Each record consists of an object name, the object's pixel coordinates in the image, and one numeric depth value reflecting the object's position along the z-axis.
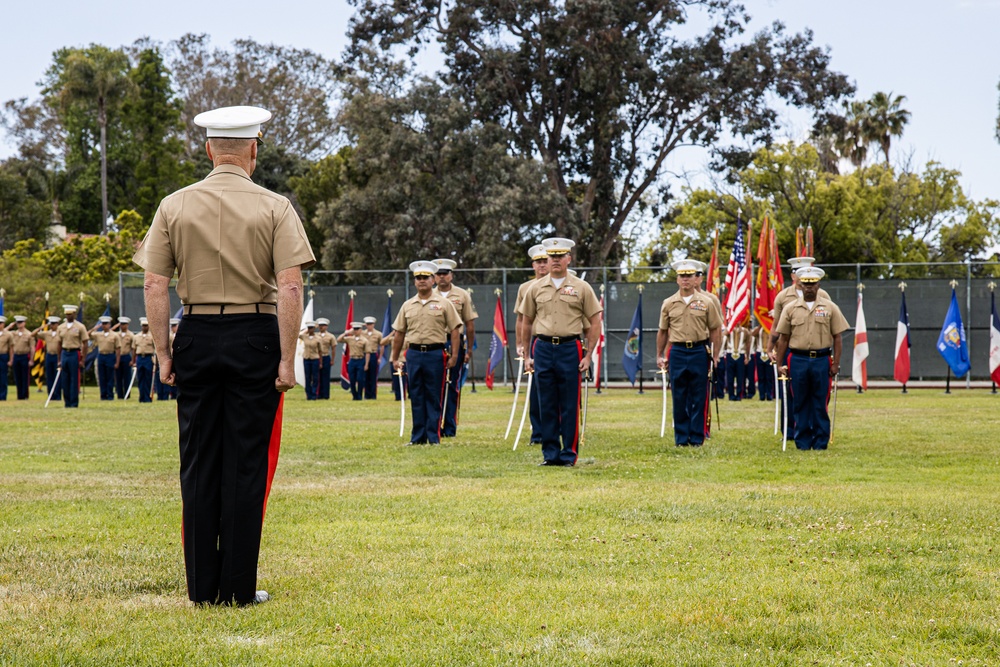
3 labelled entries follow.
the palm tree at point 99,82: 59.16
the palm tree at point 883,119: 62.31
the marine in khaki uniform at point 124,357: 30.22
